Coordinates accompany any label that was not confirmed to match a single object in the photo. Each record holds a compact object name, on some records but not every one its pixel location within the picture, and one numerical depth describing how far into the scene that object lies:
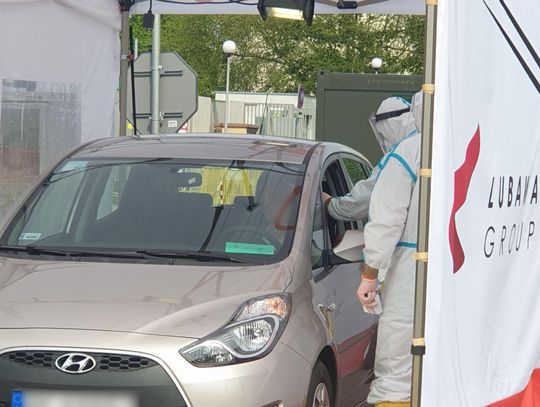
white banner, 6.11
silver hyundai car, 7.52
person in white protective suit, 8.07
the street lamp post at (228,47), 53.65
